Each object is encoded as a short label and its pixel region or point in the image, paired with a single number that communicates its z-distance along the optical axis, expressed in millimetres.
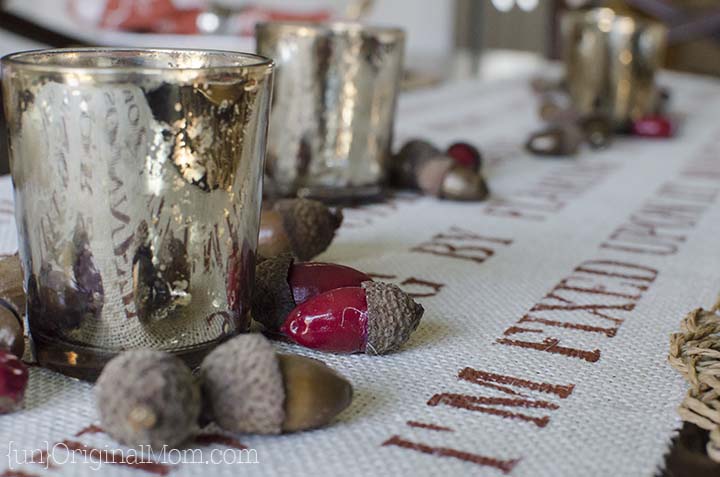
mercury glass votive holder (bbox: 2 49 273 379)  345
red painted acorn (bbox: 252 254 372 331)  427
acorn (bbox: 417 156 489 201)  737
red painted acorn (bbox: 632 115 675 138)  1071
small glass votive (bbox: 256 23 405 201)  680
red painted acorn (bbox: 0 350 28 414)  339
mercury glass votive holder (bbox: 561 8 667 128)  1055
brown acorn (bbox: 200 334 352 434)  325
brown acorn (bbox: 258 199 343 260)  516
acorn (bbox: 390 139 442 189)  758
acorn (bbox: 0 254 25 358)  374
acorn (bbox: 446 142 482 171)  799
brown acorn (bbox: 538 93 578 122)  1032
